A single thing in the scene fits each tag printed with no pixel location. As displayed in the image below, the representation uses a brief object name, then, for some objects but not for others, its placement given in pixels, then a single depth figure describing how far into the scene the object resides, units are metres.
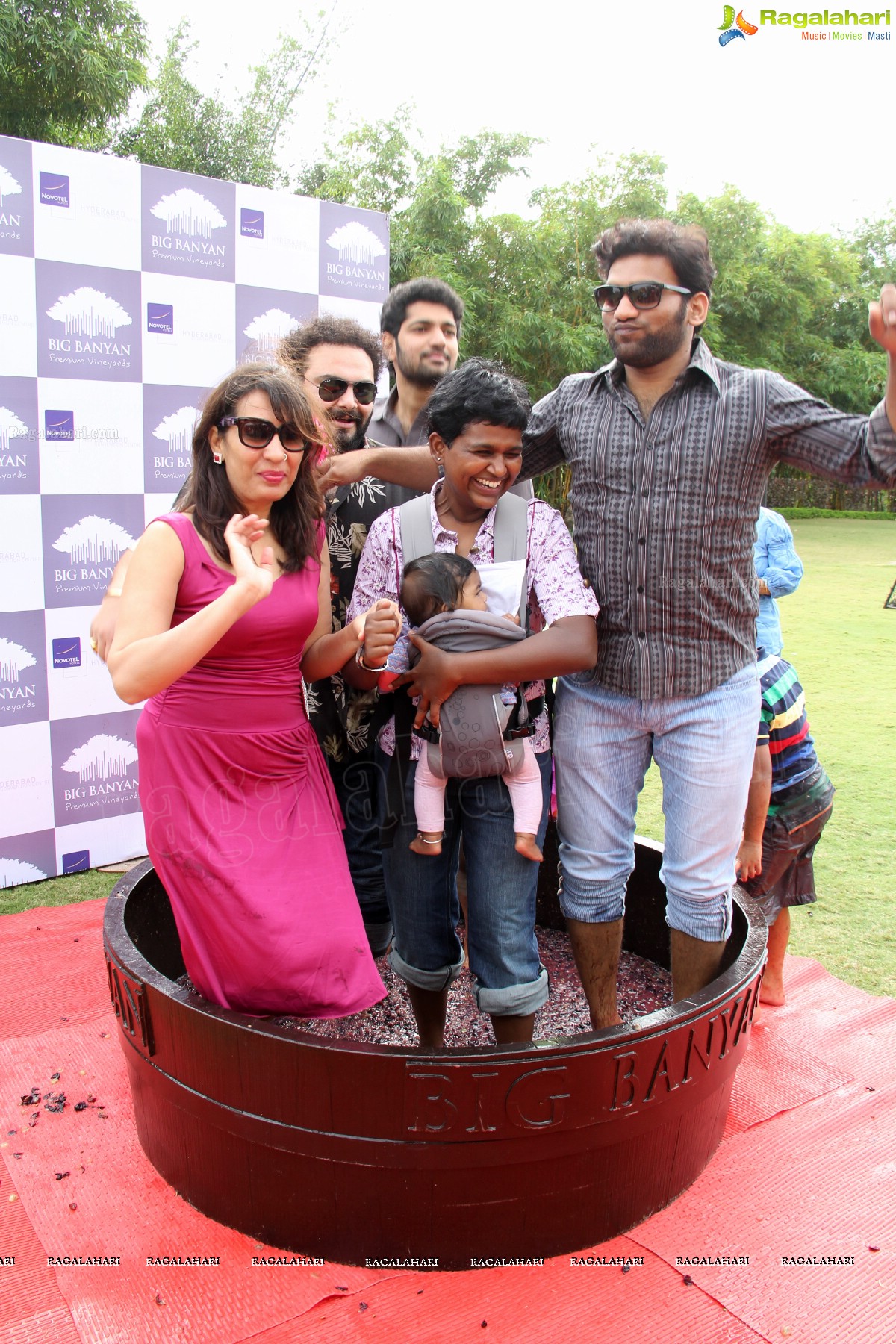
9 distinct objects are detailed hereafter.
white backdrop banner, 4.01
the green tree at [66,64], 12.70
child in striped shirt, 3.02
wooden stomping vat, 2.03
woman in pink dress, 2.24
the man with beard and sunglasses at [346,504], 2.78
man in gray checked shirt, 2.32
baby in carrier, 2.15
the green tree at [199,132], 20.03
